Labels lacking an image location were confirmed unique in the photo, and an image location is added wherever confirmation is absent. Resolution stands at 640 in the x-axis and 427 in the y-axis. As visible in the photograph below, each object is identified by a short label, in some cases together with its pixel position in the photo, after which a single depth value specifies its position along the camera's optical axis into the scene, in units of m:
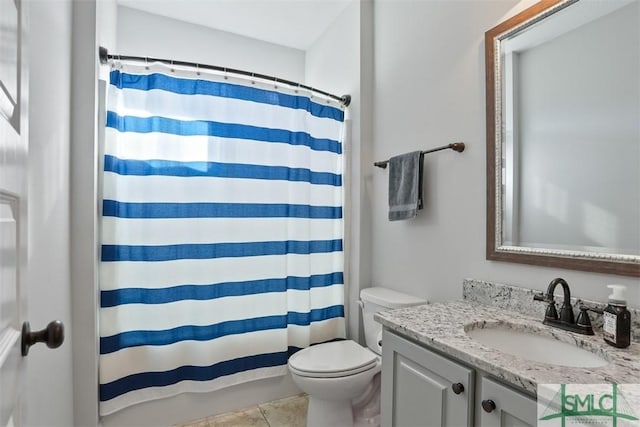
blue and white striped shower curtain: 1.69
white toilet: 1.54
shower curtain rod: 1.67
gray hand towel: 1.69
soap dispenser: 0.87
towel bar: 1.50
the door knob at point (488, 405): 0.80
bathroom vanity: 0.74
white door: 0.51
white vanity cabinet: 0.77
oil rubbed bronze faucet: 0.98
